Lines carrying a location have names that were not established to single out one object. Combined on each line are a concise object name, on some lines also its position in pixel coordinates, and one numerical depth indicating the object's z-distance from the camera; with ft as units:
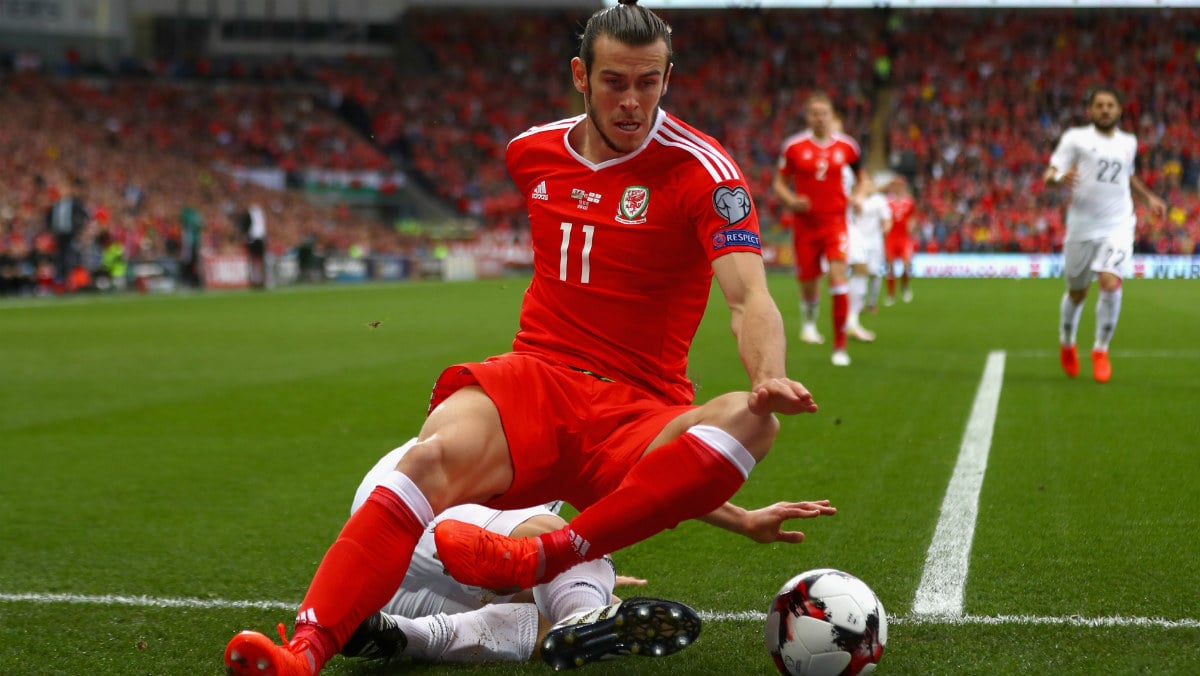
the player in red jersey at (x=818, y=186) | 42.06
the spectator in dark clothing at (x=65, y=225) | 75.25
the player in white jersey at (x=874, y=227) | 60.90
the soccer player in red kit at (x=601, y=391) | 10.39
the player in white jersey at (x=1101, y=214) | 33.71
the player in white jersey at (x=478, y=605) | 11.37
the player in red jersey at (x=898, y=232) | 72.69
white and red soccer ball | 10.66
